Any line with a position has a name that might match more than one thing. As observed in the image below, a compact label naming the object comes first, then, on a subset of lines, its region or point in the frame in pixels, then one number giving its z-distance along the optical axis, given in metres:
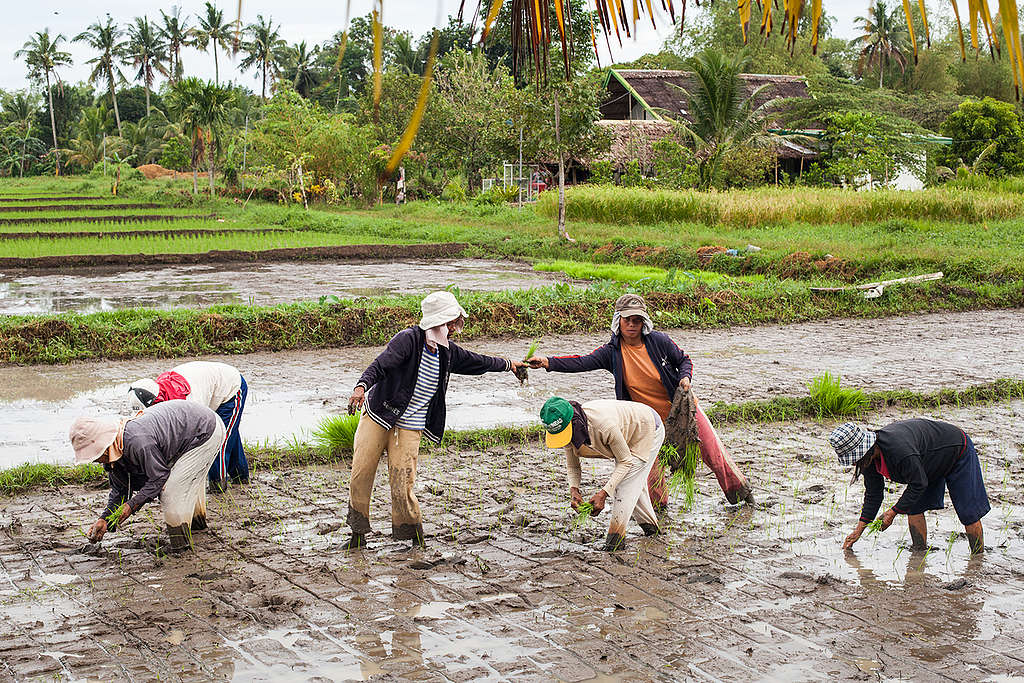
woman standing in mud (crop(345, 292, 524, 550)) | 5.42
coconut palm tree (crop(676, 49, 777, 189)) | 28.52
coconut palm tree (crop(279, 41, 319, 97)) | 50.17
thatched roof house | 34.28
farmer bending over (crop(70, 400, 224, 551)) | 4.93
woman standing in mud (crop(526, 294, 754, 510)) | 5.77
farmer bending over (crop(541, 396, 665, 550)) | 5.12
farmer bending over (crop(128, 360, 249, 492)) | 5.65
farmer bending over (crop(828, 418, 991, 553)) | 4.83
